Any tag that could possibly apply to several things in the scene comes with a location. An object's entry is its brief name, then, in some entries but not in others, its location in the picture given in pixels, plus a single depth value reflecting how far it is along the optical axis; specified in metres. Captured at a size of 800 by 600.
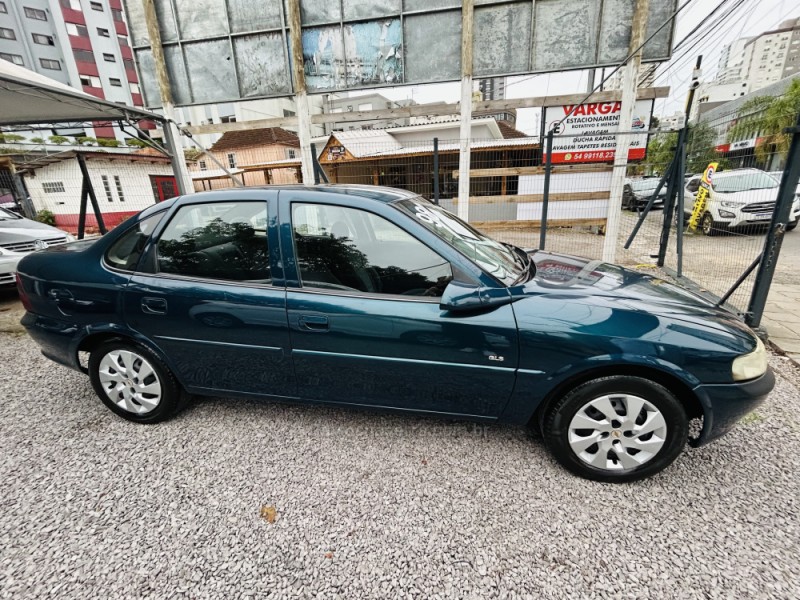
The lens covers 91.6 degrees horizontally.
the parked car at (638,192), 13.32
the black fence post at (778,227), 3.19
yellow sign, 7.54
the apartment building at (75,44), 35.00
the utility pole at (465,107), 6.20
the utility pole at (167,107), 6.46
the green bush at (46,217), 13.82
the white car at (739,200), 6.15
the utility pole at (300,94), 6.58
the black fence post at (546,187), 6.29
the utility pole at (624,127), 5.85
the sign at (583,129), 6.50
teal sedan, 1.97
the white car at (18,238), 5.38
